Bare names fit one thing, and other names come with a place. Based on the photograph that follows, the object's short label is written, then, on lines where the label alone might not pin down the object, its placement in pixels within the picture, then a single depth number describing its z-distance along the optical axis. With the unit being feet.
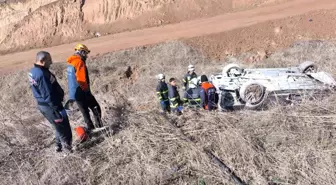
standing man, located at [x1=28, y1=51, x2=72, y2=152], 17.79
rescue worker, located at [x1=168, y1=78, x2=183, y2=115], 30.01
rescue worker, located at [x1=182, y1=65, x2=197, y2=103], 32.27
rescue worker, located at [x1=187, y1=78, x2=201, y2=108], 29.00
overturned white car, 27.53
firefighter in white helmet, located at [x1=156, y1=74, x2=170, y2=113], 30.45
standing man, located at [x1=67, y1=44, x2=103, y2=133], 20.75
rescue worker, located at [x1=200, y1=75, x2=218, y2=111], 26.71
